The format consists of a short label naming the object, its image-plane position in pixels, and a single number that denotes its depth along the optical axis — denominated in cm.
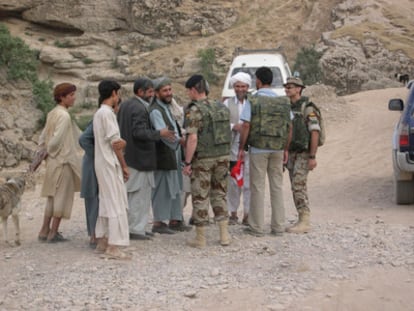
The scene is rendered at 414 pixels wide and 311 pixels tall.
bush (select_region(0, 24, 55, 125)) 1995
